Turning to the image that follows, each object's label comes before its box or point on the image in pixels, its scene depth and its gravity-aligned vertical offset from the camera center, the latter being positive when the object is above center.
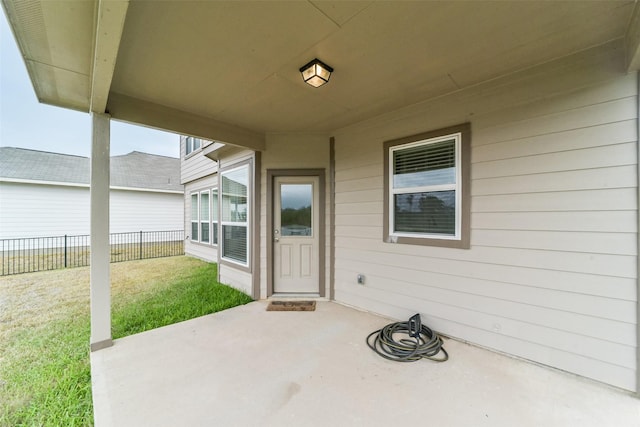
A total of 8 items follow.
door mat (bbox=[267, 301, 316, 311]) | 3.45 -1.39
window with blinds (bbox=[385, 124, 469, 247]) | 2.63 +0.28
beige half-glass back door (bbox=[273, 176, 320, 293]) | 3.94 -0.39
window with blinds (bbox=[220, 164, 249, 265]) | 4.33 -0.04
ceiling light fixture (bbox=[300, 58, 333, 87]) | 2.08 +1.22
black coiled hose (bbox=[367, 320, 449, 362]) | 2.27 -1.33
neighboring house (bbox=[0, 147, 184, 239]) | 8.51 +0.61
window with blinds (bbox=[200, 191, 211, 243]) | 7.21 -0.16
